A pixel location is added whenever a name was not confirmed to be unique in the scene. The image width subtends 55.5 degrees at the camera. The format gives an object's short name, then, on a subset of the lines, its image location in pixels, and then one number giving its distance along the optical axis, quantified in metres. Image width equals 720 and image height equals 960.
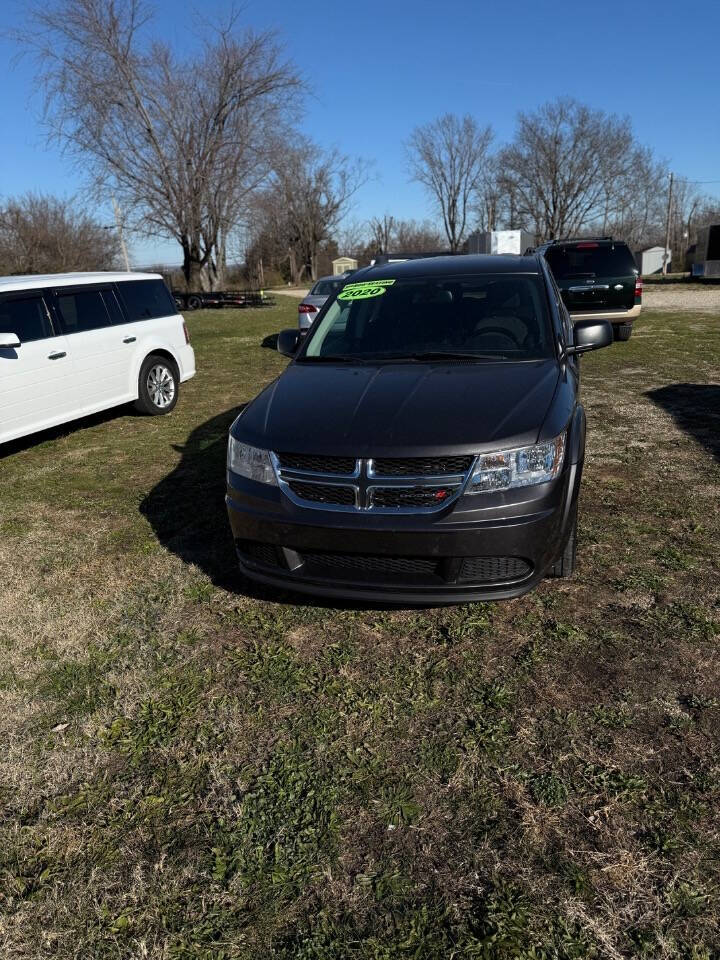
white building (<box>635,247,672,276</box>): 53.03
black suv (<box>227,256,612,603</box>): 2.90
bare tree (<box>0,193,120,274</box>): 39.59
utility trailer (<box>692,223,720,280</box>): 31.58
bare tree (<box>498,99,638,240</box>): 62.03
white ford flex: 6.50
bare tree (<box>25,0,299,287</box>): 25.33
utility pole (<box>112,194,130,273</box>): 29.62
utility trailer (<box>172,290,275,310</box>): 27.66
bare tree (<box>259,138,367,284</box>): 60.25
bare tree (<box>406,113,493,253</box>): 68.31
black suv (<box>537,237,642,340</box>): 11.81
